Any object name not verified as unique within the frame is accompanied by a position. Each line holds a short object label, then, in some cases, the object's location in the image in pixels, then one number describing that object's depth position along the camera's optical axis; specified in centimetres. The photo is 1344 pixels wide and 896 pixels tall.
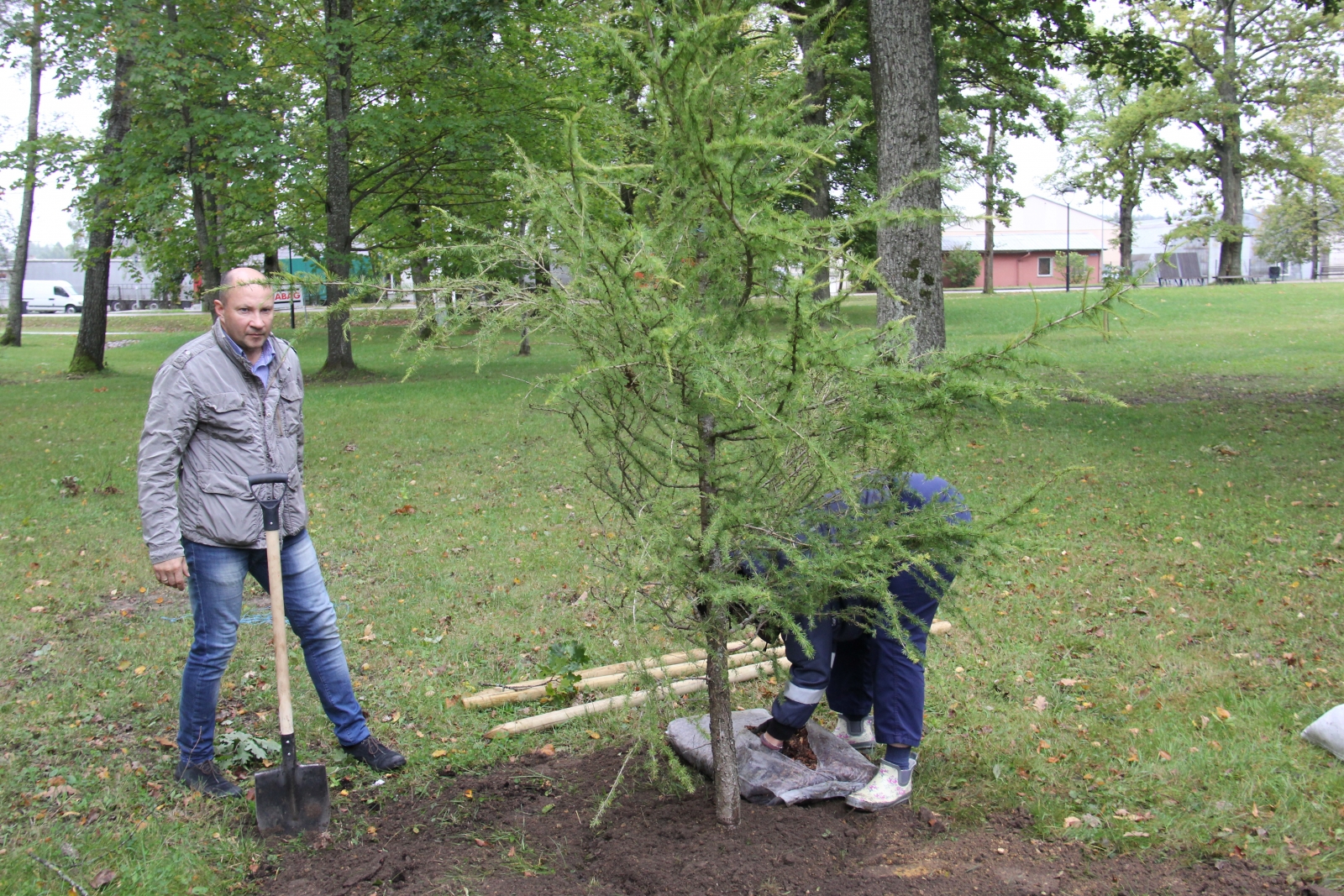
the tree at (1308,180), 3822
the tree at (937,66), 1045
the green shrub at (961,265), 4853
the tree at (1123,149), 3934
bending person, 376
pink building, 6316
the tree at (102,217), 1666
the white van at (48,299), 5322
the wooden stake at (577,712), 458
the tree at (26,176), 1438
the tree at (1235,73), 3619
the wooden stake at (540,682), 486
